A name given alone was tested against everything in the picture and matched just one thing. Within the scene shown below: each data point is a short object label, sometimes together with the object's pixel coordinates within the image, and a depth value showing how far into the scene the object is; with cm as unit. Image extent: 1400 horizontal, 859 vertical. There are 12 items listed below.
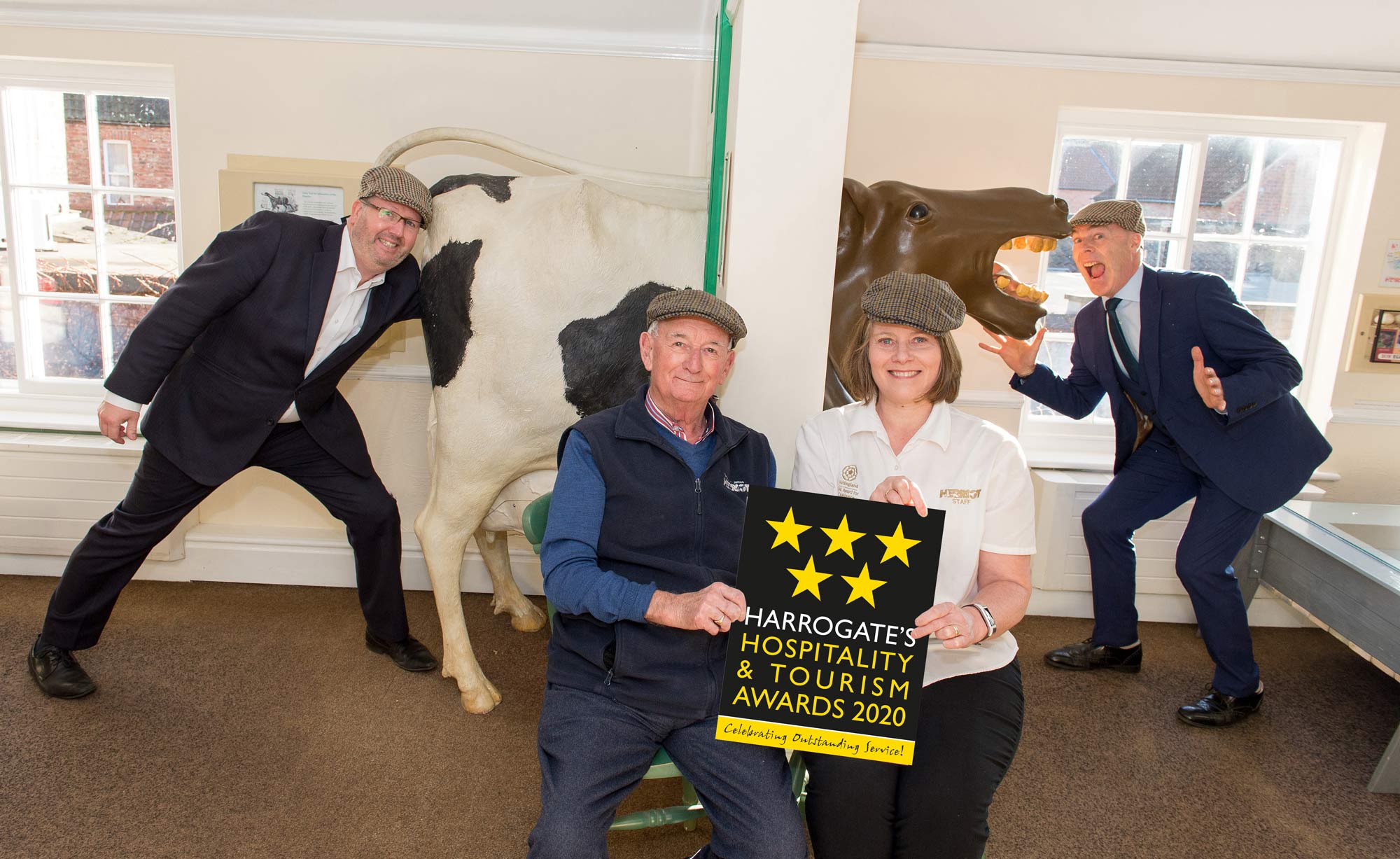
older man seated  148
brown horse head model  237
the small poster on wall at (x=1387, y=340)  346
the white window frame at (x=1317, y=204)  347
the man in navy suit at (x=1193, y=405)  254
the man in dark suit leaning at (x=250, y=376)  221
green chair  191
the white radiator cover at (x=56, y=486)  316
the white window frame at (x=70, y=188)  324
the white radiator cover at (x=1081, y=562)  337
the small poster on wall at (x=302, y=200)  310
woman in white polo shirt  150
